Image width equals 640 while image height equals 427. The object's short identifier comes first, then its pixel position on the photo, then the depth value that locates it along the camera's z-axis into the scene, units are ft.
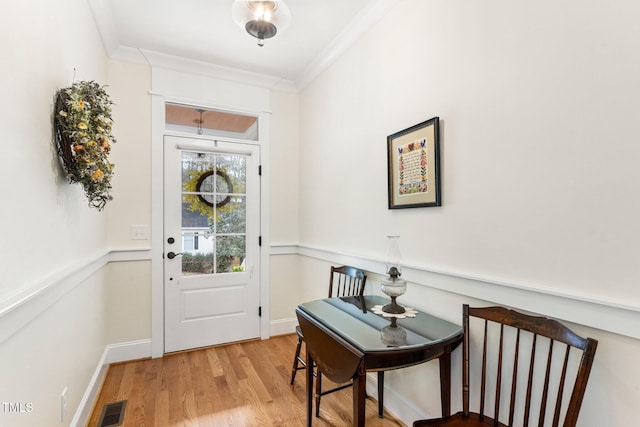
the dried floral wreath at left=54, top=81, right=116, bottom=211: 4.66
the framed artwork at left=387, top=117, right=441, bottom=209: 5.78
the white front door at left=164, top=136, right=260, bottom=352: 9.84
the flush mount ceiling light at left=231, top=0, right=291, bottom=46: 6.17
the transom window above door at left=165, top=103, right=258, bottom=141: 10.05
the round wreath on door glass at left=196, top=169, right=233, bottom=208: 10.25
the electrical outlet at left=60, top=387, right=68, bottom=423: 5.08
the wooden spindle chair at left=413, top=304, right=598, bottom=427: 3.61
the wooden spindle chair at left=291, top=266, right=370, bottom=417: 7.66
